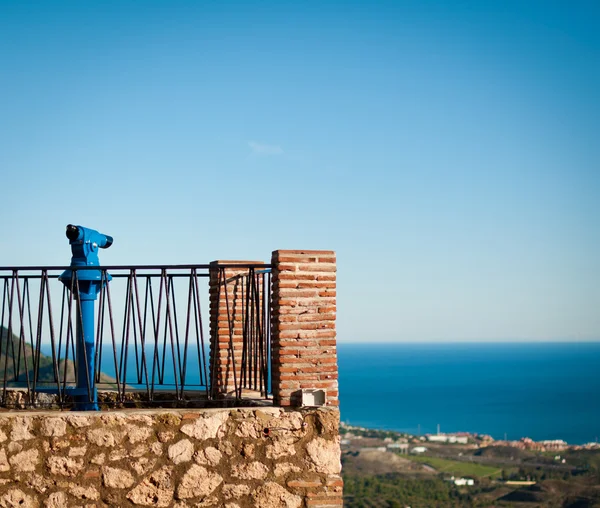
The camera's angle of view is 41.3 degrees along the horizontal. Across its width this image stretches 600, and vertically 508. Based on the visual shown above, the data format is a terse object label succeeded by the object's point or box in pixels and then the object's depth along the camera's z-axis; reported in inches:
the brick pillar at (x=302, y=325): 247.4
